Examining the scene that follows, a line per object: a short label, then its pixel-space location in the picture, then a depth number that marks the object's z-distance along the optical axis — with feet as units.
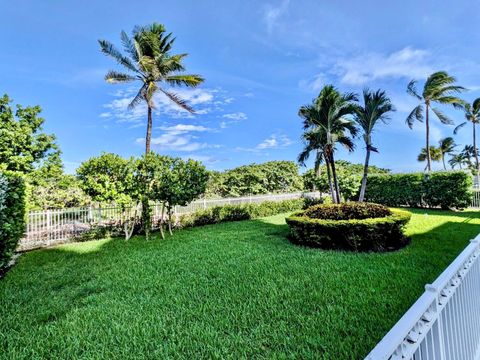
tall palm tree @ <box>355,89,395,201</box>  29.55
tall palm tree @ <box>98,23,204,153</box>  38.73
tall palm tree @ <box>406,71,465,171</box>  55.83
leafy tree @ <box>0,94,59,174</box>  42.60
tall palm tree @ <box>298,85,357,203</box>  28.27
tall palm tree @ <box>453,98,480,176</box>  74.90
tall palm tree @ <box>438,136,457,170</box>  107.86
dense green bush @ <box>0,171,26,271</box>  16.26
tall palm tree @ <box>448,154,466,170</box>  114.42
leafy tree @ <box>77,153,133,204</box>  26.99
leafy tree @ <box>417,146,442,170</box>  111.96
